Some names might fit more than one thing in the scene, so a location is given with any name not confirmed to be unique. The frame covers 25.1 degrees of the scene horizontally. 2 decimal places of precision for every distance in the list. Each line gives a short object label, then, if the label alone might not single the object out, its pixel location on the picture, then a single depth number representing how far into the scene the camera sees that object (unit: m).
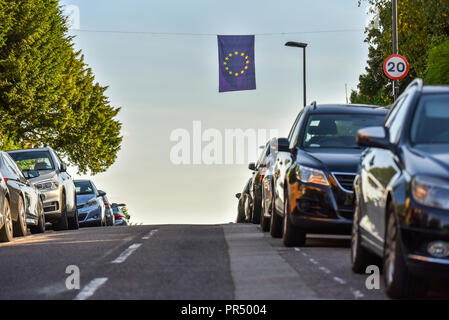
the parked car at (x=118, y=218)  47.94
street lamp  46.69
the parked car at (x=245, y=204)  28.27
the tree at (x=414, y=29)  38.00
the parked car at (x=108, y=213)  34.35
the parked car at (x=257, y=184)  22.22
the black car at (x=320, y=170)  12.88
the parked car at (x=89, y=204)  29.41
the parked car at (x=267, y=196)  17.35
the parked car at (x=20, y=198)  17.36
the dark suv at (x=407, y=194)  7.30
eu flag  37.81
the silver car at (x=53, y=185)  22.47
